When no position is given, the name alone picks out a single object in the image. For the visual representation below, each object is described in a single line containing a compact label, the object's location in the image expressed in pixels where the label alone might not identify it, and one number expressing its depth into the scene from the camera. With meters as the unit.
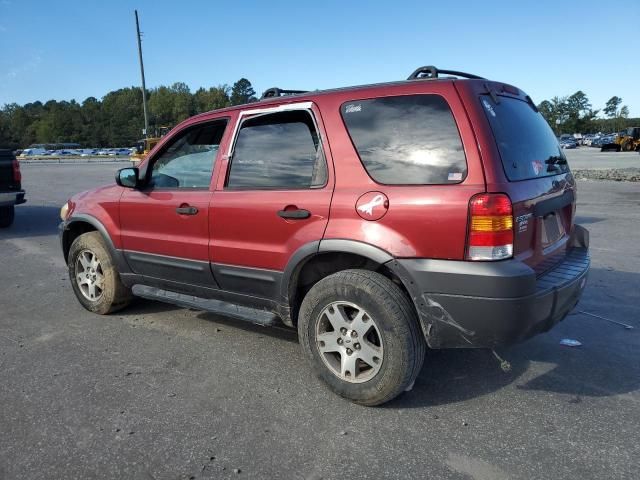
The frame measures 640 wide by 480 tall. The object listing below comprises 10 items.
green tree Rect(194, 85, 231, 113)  113.50
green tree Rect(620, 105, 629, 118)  120.12
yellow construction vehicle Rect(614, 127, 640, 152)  43.46
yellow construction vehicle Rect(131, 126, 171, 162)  24.88
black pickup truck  9.60
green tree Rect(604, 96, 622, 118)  130.62
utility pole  32.28
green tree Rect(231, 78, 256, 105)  114.32
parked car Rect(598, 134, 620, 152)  45.54
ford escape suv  2.66
